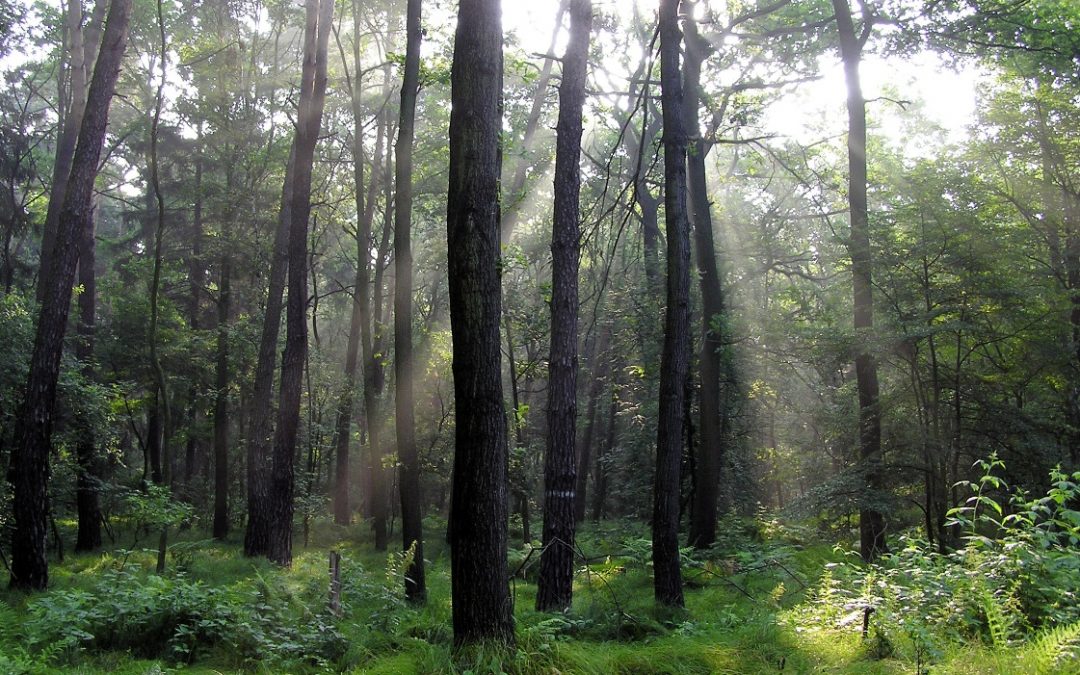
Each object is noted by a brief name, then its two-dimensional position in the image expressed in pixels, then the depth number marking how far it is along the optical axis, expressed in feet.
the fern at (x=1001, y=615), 13.97
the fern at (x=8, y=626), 21.90
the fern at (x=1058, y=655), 12.22
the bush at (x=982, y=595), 14.74
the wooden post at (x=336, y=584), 24.35
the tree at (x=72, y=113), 46.96
